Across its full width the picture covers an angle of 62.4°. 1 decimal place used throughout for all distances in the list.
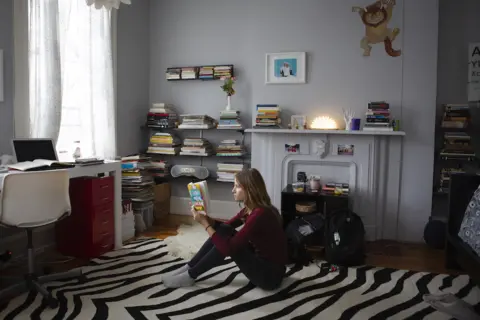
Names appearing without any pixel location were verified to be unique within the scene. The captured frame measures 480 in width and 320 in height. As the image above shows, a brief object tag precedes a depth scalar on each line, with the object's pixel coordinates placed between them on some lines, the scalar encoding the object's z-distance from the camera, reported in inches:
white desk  126.3
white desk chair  87.0
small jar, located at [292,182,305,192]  142.5
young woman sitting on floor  92.6
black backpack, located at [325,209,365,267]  117.1
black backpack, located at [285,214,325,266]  121.0
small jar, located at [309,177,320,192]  143.6
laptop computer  110.1
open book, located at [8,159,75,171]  98.4
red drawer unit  120.6
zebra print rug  87.3
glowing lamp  149.0
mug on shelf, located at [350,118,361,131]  143.6
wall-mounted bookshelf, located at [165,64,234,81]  169.6
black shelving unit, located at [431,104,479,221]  141.3
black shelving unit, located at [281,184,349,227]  138.2
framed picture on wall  152.9
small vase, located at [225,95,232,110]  167.2
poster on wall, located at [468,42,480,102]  147.2
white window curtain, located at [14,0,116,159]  118.0
